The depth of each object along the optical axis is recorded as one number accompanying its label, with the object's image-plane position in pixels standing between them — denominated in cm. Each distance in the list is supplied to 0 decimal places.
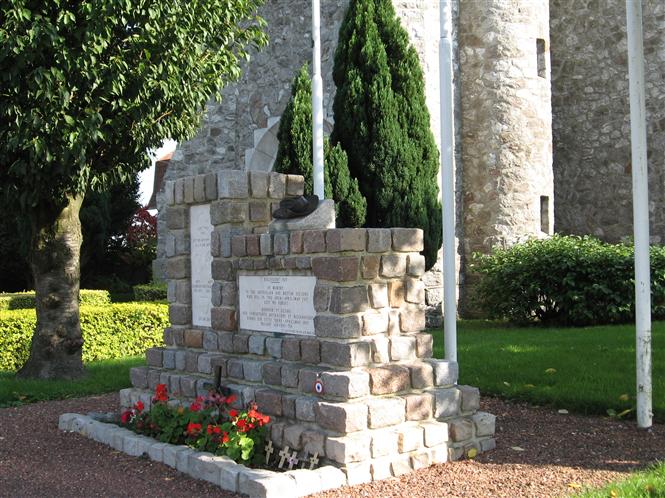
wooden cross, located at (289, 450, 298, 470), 495
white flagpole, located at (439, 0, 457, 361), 688
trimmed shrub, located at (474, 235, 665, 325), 1150
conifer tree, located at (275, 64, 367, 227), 1097
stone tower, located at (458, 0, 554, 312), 1323
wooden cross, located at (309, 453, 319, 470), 485
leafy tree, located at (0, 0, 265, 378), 724
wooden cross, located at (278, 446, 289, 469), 501
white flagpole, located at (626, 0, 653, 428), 568
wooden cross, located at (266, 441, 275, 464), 513
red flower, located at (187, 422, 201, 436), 532
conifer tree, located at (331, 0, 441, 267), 1120
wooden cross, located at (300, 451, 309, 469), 493
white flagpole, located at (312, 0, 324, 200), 983
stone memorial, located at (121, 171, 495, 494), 488
